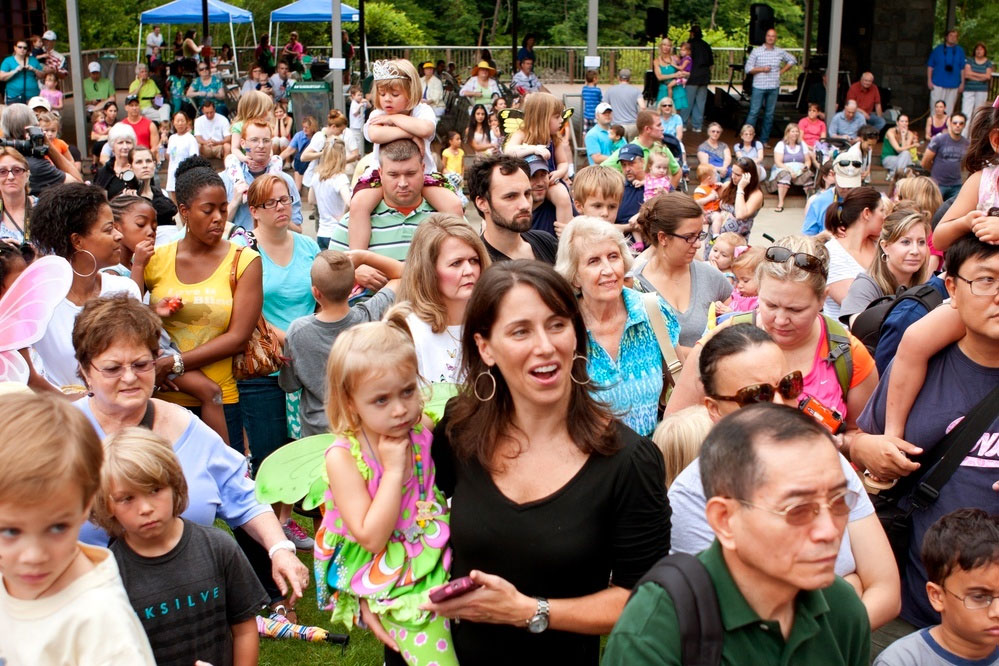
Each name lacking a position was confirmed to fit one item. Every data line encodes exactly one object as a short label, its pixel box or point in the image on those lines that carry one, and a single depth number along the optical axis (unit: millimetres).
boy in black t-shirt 2865
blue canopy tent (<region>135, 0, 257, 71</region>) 31672
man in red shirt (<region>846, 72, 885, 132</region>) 19578
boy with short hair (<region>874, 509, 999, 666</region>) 3018
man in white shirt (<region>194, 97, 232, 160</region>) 15914
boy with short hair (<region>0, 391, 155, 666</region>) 2078
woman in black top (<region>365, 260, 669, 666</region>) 2541
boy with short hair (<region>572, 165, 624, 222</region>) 6266
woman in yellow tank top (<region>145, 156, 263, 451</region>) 4871
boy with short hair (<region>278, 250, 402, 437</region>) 4938
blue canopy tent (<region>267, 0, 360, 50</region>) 32125
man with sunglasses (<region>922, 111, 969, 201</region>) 14114
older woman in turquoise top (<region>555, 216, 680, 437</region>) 3854
